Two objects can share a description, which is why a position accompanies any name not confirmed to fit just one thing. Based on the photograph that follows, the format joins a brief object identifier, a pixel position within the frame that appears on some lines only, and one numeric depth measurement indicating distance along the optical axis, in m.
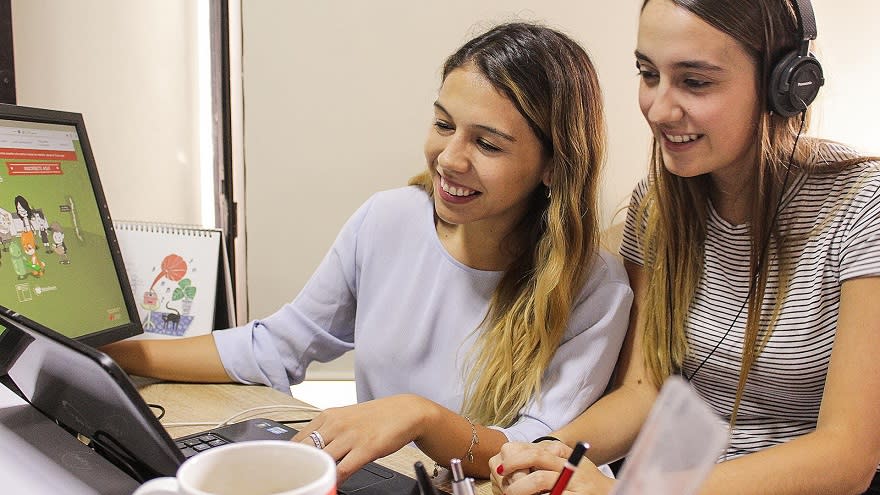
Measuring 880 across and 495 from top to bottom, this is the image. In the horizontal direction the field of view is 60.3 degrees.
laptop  0.56
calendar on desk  1.19
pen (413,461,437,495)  0.52
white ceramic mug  0.42
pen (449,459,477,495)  0.54
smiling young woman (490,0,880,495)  0.88
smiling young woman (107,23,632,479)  1.04
